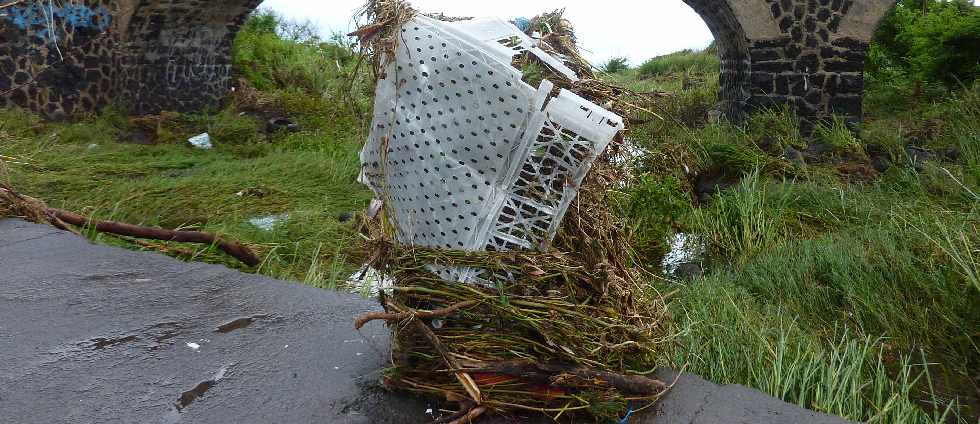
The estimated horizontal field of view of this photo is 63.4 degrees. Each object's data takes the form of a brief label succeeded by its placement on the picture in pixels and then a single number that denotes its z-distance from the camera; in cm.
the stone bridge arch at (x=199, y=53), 897
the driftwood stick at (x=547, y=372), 157
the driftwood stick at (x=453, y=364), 157
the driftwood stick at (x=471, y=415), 159
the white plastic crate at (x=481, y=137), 152
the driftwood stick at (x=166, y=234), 329
